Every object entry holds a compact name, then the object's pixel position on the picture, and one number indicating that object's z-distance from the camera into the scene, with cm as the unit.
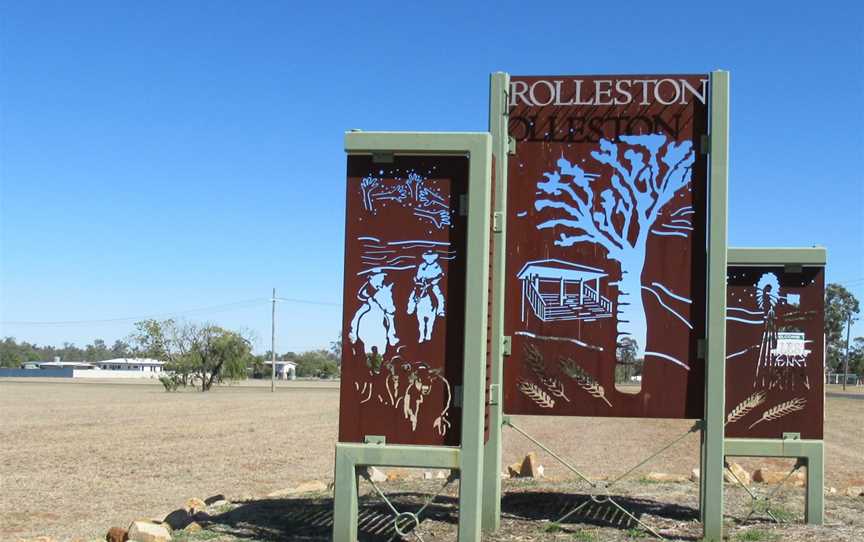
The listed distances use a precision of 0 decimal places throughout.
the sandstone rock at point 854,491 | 1142
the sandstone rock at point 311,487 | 1134
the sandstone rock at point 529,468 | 1254
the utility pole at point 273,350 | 7153
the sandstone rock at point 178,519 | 905
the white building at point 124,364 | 15461
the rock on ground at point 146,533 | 757
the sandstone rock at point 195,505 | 998
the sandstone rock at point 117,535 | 786
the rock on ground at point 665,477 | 1229
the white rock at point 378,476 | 1180
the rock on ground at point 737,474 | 1203
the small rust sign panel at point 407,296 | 734
